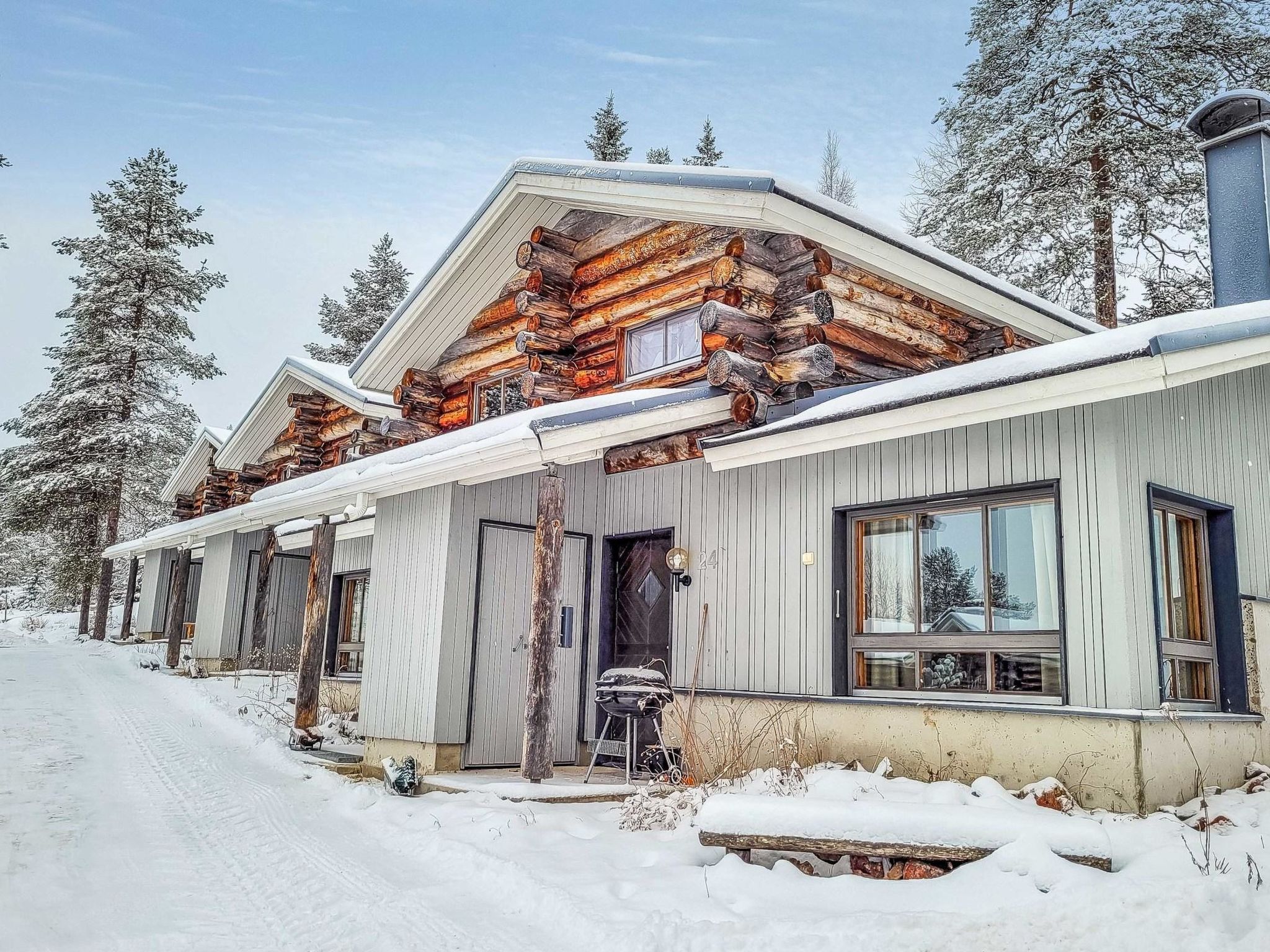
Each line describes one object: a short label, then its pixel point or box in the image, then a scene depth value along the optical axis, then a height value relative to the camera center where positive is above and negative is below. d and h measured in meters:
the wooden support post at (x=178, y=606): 19.36 +0.32
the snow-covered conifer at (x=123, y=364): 25.36 +7.07
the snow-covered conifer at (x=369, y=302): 29.78 +10.20
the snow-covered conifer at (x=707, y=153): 29.17 +14.74
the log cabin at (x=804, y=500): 5.86 +1.14
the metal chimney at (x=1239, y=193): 8.48 +4.21
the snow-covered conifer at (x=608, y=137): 28.17 +14.67
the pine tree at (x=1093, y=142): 15.17 +8.58
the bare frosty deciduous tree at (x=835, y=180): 28.59 +13.86
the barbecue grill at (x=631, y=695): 7.76 -0.46
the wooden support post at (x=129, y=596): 26.00 +0.67
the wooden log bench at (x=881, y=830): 4.42 -0.90
